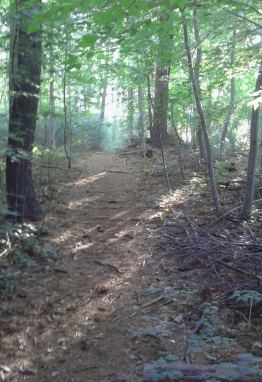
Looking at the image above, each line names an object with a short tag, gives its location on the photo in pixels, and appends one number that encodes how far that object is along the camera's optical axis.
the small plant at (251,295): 3.65
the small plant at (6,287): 4.80
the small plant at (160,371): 2.40
